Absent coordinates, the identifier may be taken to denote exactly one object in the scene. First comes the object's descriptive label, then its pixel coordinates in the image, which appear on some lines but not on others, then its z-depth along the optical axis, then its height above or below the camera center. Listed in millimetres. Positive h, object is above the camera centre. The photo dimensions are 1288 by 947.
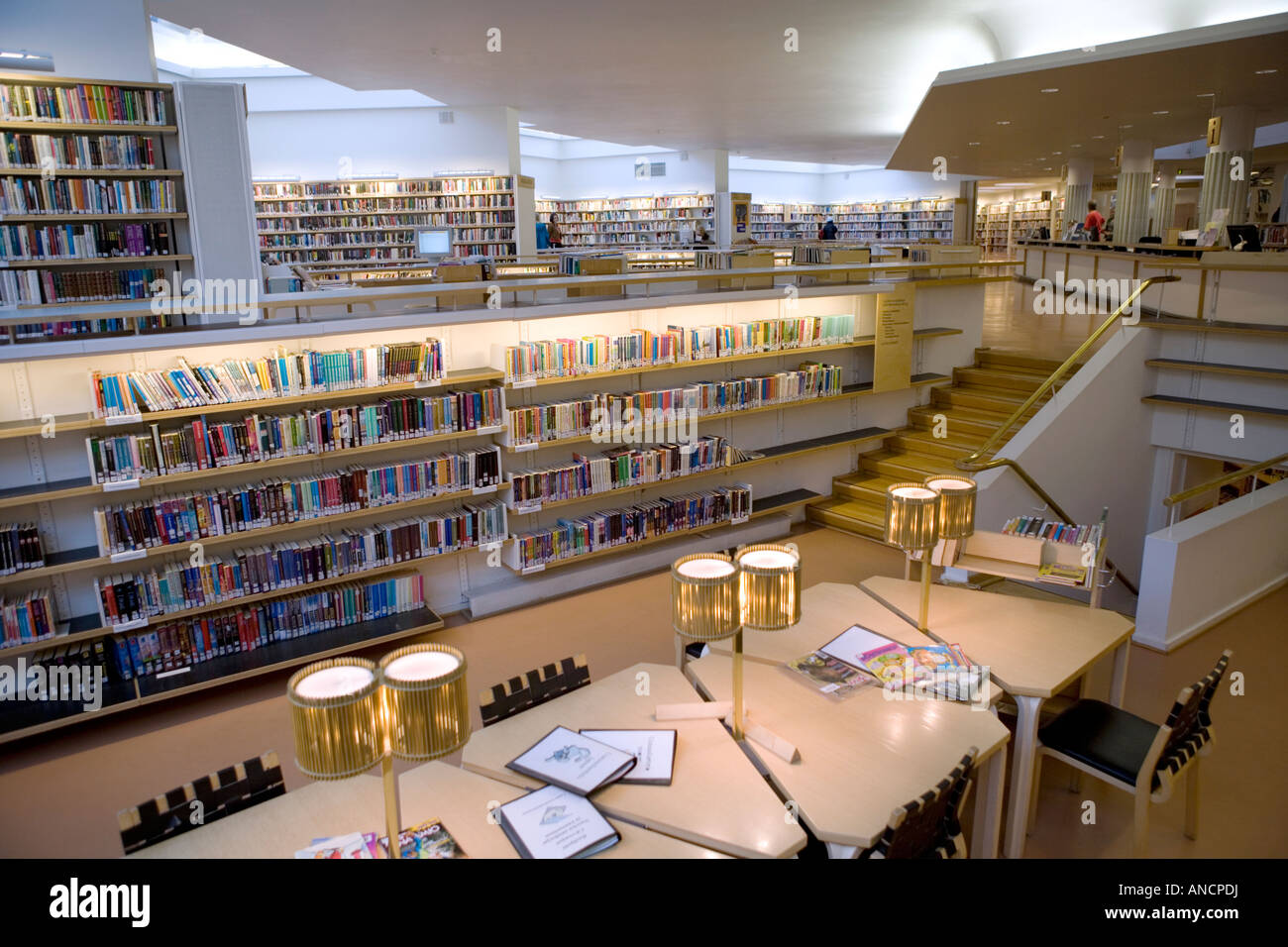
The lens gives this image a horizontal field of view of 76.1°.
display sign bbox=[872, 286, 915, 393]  7434 -510
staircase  7395 -1435
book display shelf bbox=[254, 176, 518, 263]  12992 +1230
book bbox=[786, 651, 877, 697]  3137 -1493
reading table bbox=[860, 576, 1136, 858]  3168 -1502
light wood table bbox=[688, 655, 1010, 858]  2443 -1516
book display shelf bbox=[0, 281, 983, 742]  4328 -1117
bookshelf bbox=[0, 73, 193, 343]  6156 +830
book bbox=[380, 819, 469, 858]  2234 -1488
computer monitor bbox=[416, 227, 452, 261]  12125 +738
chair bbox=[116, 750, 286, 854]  2357 -1483
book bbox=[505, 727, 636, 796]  2535 -1475
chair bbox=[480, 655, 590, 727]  3016 -1486
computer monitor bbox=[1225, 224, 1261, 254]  8767 +415
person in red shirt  14953 +1014
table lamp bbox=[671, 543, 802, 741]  2457 -917
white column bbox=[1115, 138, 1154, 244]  13977 +1610
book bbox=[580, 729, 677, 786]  2574 -1488
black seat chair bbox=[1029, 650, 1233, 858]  3057 -1833
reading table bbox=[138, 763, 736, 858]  2281 -1504
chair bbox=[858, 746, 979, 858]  2260 -1529
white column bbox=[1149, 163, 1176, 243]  16891 +1419
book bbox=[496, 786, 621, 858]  2248 -1487
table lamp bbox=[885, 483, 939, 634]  3303 -932
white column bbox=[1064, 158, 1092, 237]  17344 +1893
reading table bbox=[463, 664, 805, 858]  2342 -1504
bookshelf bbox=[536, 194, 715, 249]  18969 +1630
